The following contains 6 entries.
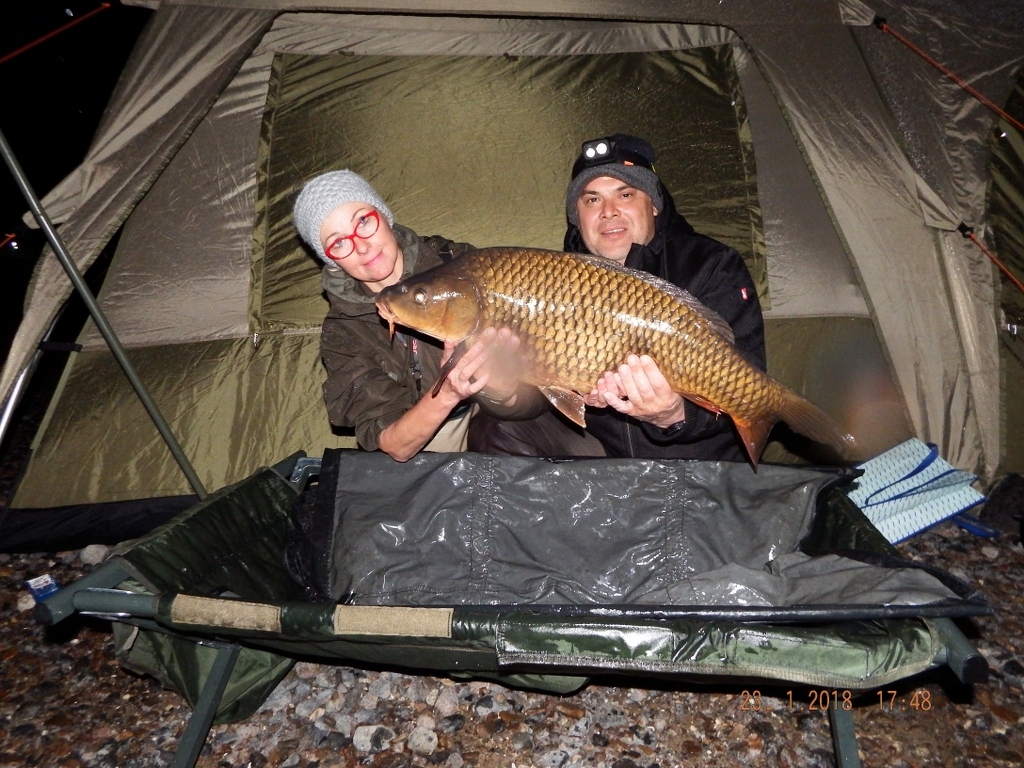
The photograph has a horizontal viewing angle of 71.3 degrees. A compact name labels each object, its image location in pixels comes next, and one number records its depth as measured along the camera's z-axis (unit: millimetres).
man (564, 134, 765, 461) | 1688
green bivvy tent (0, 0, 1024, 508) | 2188
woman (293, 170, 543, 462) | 1547
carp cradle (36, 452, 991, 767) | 1095
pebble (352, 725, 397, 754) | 1559
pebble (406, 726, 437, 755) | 1547
